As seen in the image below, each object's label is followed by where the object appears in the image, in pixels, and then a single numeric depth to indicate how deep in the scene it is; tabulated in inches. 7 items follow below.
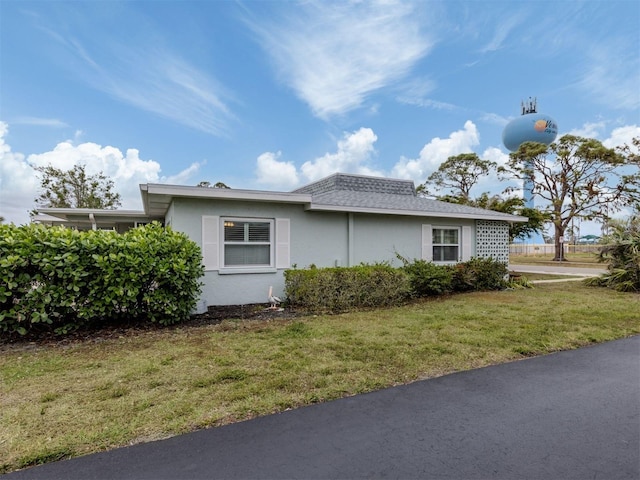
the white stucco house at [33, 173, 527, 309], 315.3
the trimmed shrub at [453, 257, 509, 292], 401.7
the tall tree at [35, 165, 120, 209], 927.0
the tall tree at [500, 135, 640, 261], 1023.6
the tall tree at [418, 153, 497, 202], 1299.2
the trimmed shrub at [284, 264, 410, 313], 303.3
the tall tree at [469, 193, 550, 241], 708.0
